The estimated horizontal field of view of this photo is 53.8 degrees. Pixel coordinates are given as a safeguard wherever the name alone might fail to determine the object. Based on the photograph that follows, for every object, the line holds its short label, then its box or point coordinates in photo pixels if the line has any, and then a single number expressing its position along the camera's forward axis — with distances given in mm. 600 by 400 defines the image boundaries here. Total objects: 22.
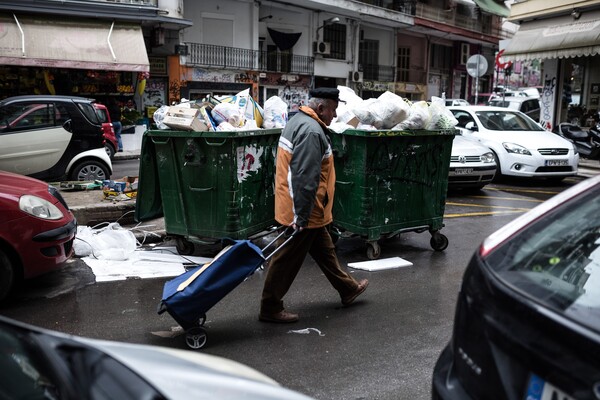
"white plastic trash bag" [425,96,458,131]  6871
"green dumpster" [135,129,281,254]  6234
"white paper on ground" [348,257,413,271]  6371
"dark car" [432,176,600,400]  1764
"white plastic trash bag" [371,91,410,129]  6441
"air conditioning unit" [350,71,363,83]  32219
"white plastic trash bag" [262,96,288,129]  6832
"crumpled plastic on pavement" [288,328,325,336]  4617
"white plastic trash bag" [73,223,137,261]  6605
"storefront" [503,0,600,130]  17234
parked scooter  14348
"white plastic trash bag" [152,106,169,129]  6484
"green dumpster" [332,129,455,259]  6434
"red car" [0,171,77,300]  4980
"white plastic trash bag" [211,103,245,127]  6383
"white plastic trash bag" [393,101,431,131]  6598
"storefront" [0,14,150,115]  18297
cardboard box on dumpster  6207
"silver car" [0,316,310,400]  1760
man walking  4551
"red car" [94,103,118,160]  14505
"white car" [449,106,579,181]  12070
